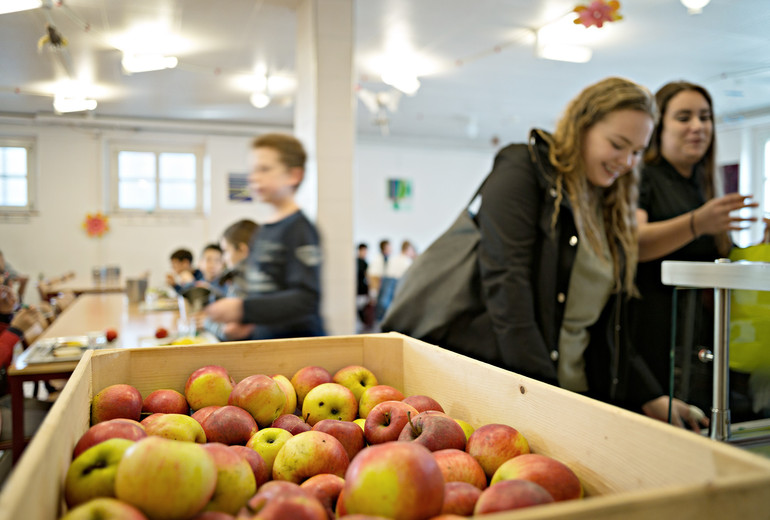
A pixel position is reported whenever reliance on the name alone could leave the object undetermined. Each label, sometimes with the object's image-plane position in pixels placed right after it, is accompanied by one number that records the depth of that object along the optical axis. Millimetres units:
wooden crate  441
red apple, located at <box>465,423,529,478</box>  697
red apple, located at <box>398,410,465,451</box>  727
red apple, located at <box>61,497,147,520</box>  490
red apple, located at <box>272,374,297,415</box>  911
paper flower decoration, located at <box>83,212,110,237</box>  9344
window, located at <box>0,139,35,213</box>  9109
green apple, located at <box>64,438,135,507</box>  566
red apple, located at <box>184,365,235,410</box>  906
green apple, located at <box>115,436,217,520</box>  527
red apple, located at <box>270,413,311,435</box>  833
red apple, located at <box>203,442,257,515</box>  584
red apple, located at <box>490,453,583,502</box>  601
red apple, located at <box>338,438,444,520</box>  542
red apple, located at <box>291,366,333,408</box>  962
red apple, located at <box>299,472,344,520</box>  642
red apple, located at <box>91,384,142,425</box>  805
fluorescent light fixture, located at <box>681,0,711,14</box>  4152
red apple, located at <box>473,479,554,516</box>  536
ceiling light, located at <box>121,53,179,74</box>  5797
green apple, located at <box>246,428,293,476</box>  743
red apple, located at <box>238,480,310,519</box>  538
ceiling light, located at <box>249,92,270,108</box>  7239
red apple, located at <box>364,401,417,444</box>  786
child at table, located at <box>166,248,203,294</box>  5555
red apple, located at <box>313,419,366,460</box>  782
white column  4301
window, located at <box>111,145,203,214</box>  9688
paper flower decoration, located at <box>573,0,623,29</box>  3734
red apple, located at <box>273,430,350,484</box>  697
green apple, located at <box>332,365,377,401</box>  979
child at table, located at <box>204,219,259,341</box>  2092
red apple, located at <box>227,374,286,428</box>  855
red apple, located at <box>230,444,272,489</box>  690
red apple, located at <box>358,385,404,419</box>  912
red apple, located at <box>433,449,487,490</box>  662
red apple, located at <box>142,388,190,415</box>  877
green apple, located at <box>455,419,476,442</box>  809
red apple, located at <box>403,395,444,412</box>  861
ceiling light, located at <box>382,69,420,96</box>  6438
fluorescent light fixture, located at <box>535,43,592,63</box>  5473
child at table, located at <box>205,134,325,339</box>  2018
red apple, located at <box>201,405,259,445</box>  786
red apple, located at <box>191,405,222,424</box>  846
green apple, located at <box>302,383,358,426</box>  896
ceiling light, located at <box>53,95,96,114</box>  7883
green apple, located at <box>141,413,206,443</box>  733
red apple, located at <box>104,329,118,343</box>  2596
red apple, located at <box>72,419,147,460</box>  653
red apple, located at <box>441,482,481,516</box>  587
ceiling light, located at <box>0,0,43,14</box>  4271
